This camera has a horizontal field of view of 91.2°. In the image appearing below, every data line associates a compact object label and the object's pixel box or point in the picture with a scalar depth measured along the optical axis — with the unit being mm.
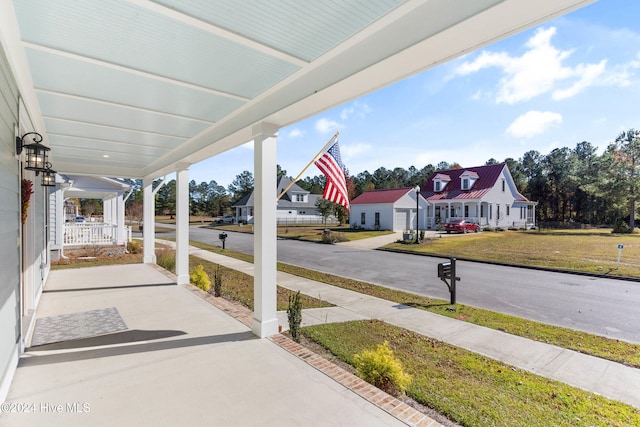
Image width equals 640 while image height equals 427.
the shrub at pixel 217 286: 6918
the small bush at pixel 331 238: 20727
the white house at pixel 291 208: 42531
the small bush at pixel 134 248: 13828
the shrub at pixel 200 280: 7711
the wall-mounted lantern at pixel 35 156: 4231
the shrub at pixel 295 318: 4648
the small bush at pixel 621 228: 24656
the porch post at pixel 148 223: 10711
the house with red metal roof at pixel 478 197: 28594
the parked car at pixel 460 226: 25781
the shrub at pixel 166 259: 10190
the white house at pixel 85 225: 11344
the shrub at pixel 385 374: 3357
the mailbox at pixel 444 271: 7261
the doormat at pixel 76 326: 4590
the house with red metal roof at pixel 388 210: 28169
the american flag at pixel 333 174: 7301
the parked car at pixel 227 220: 46969
